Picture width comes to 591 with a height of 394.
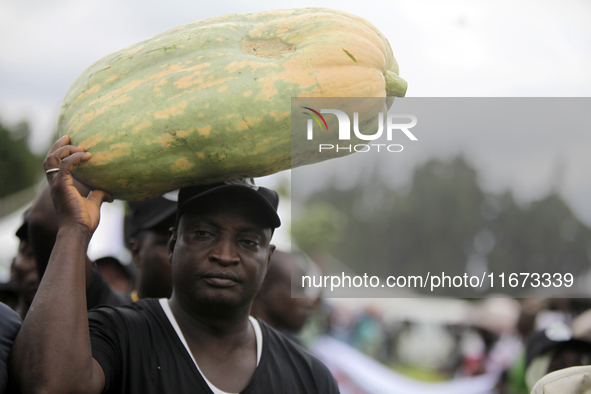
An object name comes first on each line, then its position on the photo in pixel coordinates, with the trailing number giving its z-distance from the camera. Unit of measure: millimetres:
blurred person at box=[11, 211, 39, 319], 3305
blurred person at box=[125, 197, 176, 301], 2537
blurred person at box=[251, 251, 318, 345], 3873
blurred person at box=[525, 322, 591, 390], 3307
